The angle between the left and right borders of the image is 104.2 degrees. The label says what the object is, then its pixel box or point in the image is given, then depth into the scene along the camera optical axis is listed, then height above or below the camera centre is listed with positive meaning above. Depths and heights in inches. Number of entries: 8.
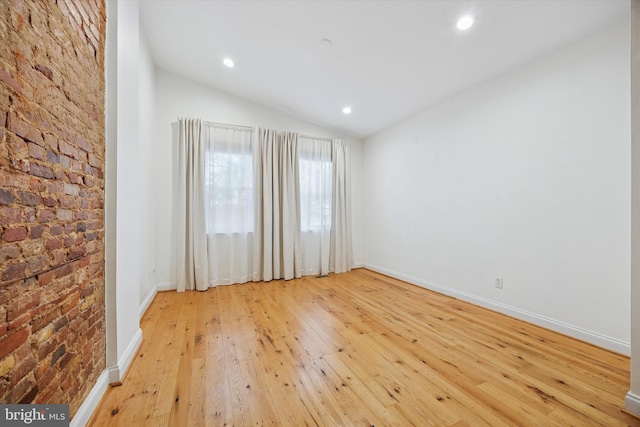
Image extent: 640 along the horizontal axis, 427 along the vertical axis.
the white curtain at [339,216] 172.9 -0.6
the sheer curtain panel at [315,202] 166.1 +8.9
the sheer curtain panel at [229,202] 140.8 +7.8
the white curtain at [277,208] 150.6 +4.7
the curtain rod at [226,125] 141.2 +52.8
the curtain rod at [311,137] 165.3 +52.9
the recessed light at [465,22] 79.0 +62.3
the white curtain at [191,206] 133.3 +5.4
